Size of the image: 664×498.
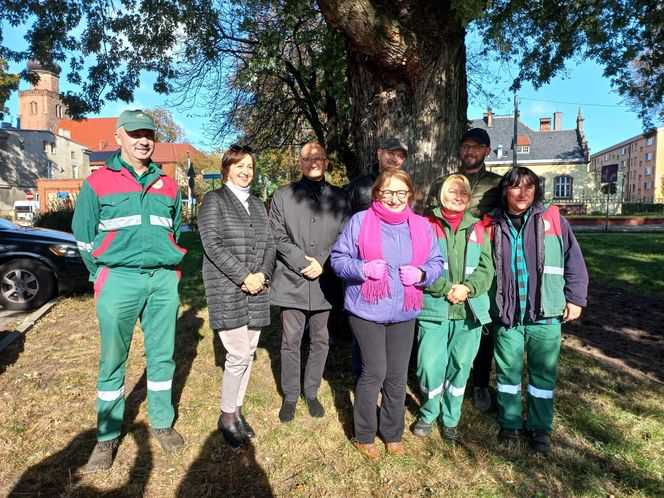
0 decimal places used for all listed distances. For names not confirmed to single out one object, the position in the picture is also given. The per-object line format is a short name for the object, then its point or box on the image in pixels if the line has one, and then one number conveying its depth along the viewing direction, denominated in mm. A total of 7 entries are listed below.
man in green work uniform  2945
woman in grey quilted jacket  3182
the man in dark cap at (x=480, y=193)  3812
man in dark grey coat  3539
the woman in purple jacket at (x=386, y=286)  2963
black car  7137
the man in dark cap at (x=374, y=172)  3613
